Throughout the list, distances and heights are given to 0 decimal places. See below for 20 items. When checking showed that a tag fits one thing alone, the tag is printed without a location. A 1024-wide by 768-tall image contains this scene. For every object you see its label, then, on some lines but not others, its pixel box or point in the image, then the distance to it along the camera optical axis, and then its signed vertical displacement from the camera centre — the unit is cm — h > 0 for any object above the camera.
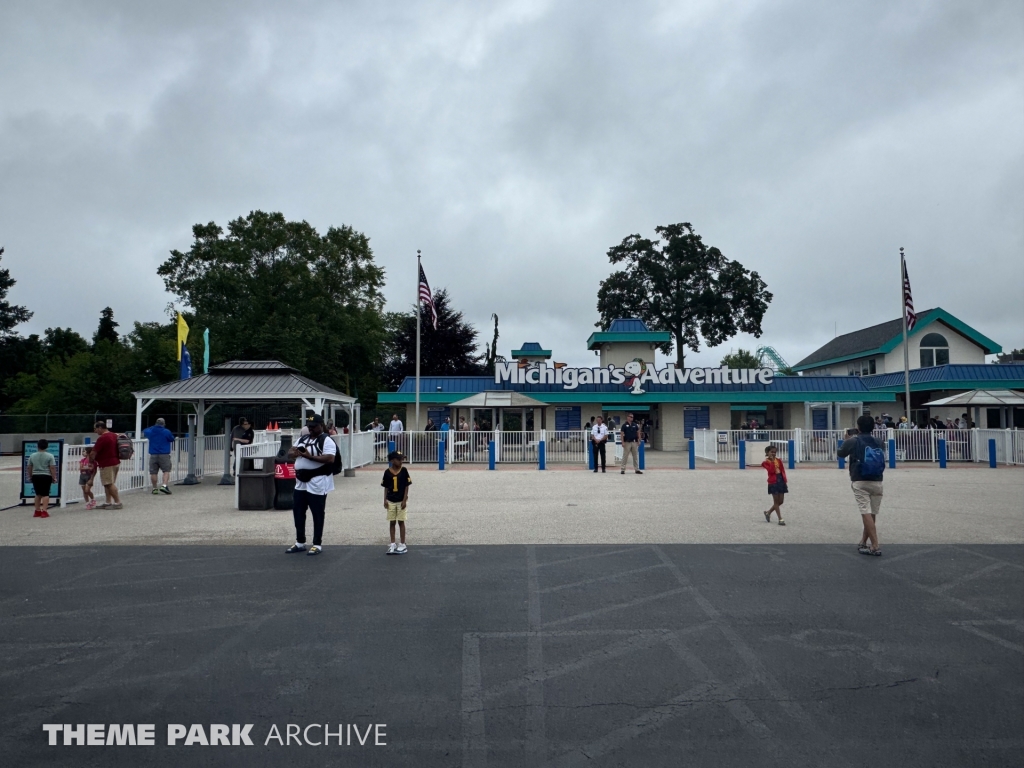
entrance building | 3472 +191
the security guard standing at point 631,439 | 2078 -20
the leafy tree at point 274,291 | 4184 +875
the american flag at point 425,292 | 2725 +538
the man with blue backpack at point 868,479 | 883 -62
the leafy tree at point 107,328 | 6675 +1038
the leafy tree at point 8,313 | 5259 +929
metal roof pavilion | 1820 +125
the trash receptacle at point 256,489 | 1350 -98
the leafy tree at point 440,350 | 5062 +601
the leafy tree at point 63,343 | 5900 +818
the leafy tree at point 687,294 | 5691 +1088
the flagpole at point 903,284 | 2844 +569
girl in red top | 1120 -76
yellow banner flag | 2350 +346
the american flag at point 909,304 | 2852 +492
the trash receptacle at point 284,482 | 1346 -85
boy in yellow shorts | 906 -76
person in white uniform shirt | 2111 -11
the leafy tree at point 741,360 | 9538 +954
